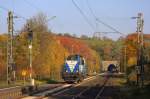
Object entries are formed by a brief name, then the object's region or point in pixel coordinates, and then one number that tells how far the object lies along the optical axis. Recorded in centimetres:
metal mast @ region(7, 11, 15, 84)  5928
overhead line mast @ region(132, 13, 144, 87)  4681
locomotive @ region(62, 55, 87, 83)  6271
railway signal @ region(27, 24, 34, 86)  5122
